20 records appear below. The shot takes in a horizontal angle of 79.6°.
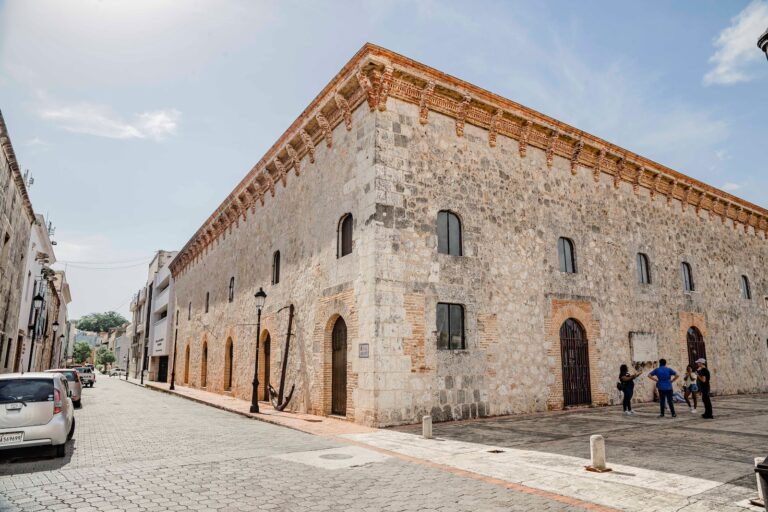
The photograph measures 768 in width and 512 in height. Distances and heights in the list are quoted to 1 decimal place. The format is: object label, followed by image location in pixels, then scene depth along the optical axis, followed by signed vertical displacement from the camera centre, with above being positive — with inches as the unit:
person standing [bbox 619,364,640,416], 509.4 -52.8
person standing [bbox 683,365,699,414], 529.9 -54.2
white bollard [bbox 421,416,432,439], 354.6 -65.9
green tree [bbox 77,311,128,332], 5438.0 +236.7
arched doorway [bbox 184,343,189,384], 1191.9 -60.7
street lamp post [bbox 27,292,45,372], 1053.6 +29.8
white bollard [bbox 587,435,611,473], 244.7 -61.5
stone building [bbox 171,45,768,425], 460.1 +99.9
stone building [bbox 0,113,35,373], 665.6 +167.8
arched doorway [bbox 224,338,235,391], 864.3 -42.8
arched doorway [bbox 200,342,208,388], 1022.6 -56.7
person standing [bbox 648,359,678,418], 483.5 -42.5
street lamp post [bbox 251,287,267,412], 544.4 -45.3
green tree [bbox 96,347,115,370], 3757.4 -133.3
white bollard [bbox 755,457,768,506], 142.5 -45.4
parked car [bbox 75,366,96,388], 1278.3 -97.3
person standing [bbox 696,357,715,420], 460.4 -46.9
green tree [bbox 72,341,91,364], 3902.6 -95.8
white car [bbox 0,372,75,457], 280.8 -44.5
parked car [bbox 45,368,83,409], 626.5 -61.7
